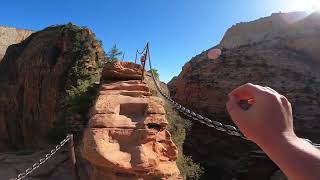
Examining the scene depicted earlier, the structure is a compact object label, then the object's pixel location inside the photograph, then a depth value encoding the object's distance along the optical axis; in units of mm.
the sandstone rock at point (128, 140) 4503
